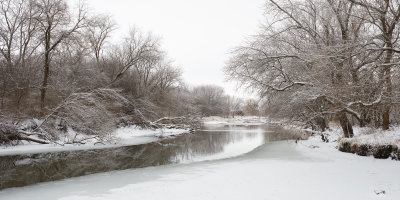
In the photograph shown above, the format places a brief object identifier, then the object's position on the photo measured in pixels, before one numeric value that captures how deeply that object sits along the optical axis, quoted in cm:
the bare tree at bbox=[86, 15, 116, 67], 2916
